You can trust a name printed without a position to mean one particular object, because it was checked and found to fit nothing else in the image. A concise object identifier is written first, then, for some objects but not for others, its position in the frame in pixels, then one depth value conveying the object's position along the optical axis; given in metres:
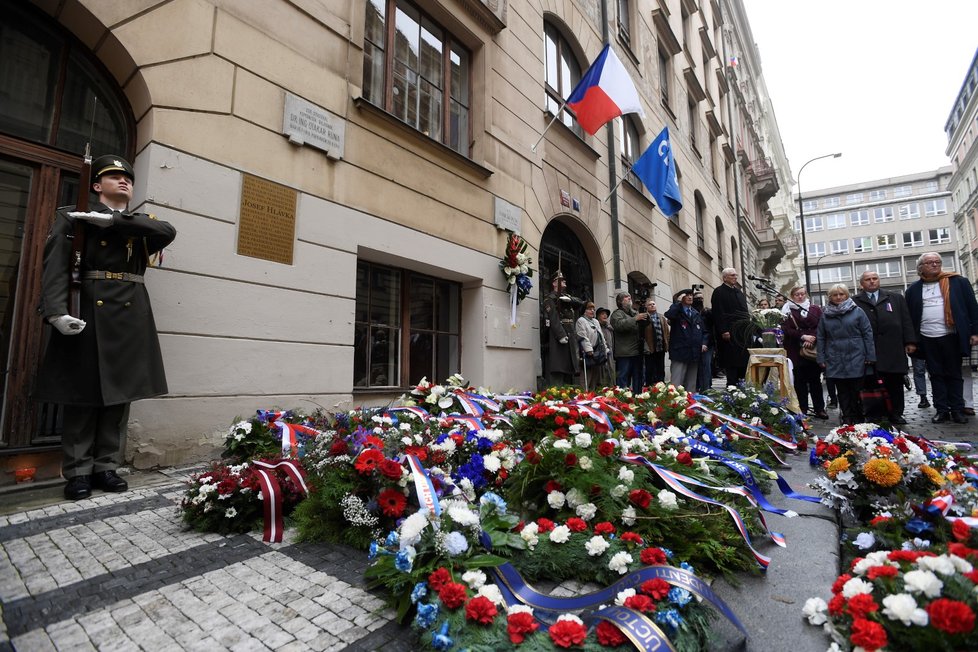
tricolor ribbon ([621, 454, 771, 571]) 1.91
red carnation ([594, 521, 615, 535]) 1.90
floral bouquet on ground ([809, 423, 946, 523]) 2.22
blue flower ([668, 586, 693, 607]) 1.42
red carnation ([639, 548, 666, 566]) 1.66
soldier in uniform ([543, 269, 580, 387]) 6.91
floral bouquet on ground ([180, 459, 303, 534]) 2.37
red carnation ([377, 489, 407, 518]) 2.09
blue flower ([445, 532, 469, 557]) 1.67
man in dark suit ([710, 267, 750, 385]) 6.89
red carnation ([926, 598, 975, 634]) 1.10
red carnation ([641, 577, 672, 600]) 1.44
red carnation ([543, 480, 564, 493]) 2.26
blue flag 9.48
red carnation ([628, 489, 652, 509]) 2.06
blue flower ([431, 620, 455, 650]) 1.34
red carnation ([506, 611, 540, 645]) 1.35
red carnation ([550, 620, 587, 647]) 1.30
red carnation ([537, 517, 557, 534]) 2.01
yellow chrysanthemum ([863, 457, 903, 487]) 2.22
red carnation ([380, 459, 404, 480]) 2.11
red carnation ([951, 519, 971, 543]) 1.57
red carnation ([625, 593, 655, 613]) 1.39
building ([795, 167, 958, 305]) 57.97
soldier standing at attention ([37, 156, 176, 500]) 2.84
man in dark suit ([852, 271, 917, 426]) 5.52
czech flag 7.64
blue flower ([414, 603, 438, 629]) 1.43
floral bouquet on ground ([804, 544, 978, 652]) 1.13
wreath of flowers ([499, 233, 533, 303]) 6.62
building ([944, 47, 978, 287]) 36.72
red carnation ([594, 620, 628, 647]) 1.30
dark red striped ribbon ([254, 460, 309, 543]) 2.29
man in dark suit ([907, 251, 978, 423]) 5.39
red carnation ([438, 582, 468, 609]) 1.45
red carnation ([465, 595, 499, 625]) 1.40
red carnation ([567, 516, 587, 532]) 1.96
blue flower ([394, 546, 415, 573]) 1.61
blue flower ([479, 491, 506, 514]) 2.07
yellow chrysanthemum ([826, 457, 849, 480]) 2.45
